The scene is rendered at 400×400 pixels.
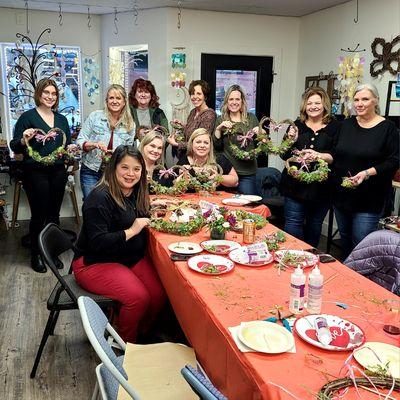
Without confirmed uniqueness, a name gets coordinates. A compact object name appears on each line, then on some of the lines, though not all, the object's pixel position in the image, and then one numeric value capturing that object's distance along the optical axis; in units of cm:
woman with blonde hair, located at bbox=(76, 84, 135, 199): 356
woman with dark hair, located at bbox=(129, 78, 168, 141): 409
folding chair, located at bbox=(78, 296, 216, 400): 129
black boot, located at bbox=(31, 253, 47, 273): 378
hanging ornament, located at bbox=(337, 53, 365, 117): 441
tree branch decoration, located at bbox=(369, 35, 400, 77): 396
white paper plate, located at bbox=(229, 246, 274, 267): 201
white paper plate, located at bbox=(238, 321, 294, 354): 135
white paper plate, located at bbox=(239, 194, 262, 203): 319
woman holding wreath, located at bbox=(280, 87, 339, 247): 310
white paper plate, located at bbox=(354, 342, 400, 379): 125
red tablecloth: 124
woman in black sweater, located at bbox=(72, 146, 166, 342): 227
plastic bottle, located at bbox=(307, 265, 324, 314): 153
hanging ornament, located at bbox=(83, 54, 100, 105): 581
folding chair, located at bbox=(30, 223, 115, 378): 221
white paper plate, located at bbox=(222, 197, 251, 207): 312
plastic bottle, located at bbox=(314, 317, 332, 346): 138
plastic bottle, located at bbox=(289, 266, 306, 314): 154
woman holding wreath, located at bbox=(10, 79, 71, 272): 352
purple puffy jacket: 204
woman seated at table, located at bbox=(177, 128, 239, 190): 331
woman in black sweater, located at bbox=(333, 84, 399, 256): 287
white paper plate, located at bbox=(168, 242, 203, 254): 218
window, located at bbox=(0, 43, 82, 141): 543
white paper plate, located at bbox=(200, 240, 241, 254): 218
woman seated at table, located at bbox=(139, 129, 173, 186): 318
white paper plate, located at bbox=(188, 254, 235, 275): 193
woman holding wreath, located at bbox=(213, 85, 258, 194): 357
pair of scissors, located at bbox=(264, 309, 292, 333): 148
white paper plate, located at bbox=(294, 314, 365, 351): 136
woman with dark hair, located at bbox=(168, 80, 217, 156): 392
